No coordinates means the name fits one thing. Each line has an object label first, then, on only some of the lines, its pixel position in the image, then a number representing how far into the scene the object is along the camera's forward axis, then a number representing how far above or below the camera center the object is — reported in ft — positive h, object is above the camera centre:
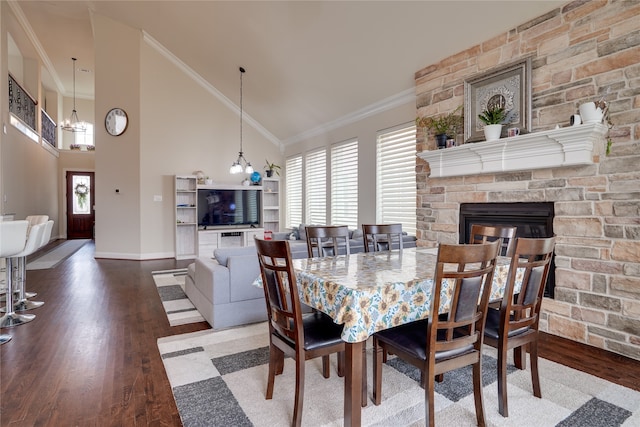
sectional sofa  10.40 -2.52
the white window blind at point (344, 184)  20.68 +1.65
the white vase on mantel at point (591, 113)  8.91 +2.57
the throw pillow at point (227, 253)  10.98 -1.47
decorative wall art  10.82 +3.94
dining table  5.13 -1.44
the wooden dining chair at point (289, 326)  5.60 -2.19
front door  37.09 +0.51
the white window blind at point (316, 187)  23.71 +1.66
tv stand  23.80 -2.04
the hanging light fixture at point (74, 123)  32.56 +8.76
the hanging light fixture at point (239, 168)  21.74 +2.81
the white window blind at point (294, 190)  26.71 +1.57
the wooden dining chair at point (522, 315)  5.91 -1.98
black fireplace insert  10.36 -0.26
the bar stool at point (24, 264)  11.16 -1.98
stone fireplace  8.70 +1.40
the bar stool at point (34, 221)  13.70 -0.46
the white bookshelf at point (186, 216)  23.91 -0.45
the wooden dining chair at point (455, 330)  5.06 -2.08
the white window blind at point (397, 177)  16.52 +1.71
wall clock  22.77 +5.91
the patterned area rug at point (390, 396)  6.01 -3.70
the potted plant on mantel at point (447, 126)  13.16 +3.30
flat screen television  24.48 +0.14
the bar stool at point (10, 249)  9.66 -1.17
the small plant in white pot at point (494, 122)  11.23 +2.99
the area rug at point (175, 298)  11.39 -3.57
